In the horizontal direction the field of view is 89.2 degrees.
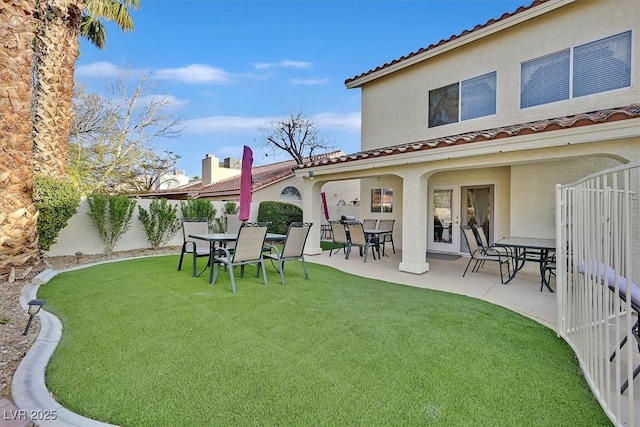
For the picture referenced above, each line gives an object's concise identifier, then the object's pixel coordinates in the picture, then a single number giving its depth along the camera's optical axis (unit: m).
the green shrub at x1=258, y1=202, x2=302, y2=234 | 16.16
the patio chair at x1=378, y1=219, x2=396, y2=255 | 13.27
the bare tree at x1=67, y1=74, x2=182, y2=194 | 18.38
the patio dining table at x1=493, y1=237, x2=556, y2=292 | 6.93
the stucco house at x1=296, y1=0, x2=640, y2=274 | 6.89
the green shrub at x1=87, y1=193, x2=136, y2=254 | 11.34
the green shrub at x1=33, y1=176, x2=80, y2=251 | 8.99
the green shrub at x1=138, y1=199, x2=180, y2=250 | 12.76
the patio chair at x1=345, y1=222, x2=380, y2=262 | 10.71
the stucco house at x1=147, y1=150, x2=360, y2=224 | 20.66
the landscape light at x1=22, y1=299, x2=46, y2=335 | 4.36
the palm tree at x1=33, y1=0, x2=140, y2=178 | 10.31
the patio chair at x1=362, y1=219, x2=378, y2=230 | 14.00
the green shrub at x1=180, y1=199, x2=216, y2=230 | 13.84
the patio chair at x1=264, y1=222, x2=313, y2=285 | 7.39
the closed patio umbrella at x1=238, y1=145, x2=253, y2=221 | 8.25
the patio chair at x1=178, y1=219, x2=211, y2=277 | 8.12
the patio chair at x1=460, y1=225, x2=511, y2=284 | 8.13
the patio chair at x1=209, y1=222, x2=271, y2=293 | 6.63
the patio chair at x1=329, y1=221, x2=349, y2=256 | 11.62
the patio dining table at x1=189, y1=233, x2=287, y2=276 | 7.33
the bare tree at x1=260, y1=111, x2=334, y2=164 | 27.83
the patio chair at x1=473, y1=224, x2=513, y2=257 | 8.66
